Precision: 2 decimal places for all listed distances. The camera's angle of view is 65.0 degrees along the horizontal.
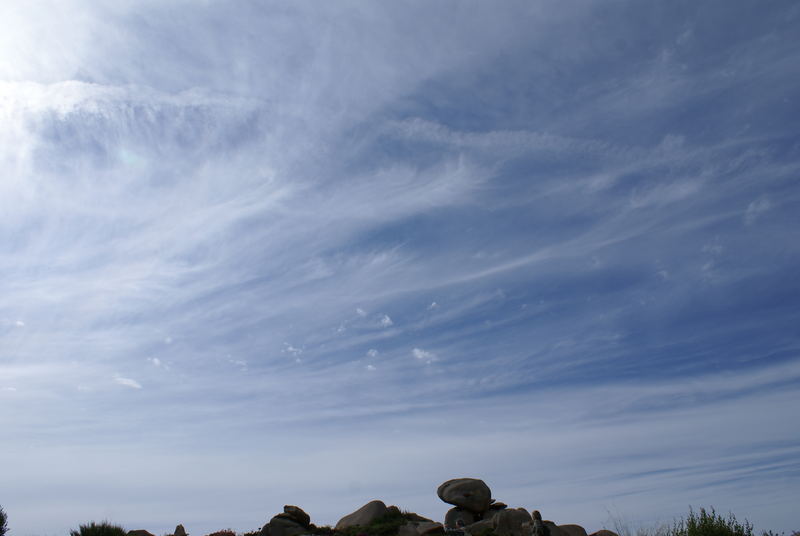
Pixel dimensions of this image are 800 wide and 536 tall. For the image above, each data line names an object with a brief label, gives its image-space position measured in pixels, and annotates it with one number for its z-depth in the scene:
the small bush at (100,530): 32.72
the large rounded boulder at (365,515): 38.44
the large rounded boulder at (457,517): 38.22
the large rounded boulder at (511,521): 33.69
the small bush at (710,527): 28.83
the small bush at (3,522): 34.34
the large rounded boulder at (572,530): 35.25
